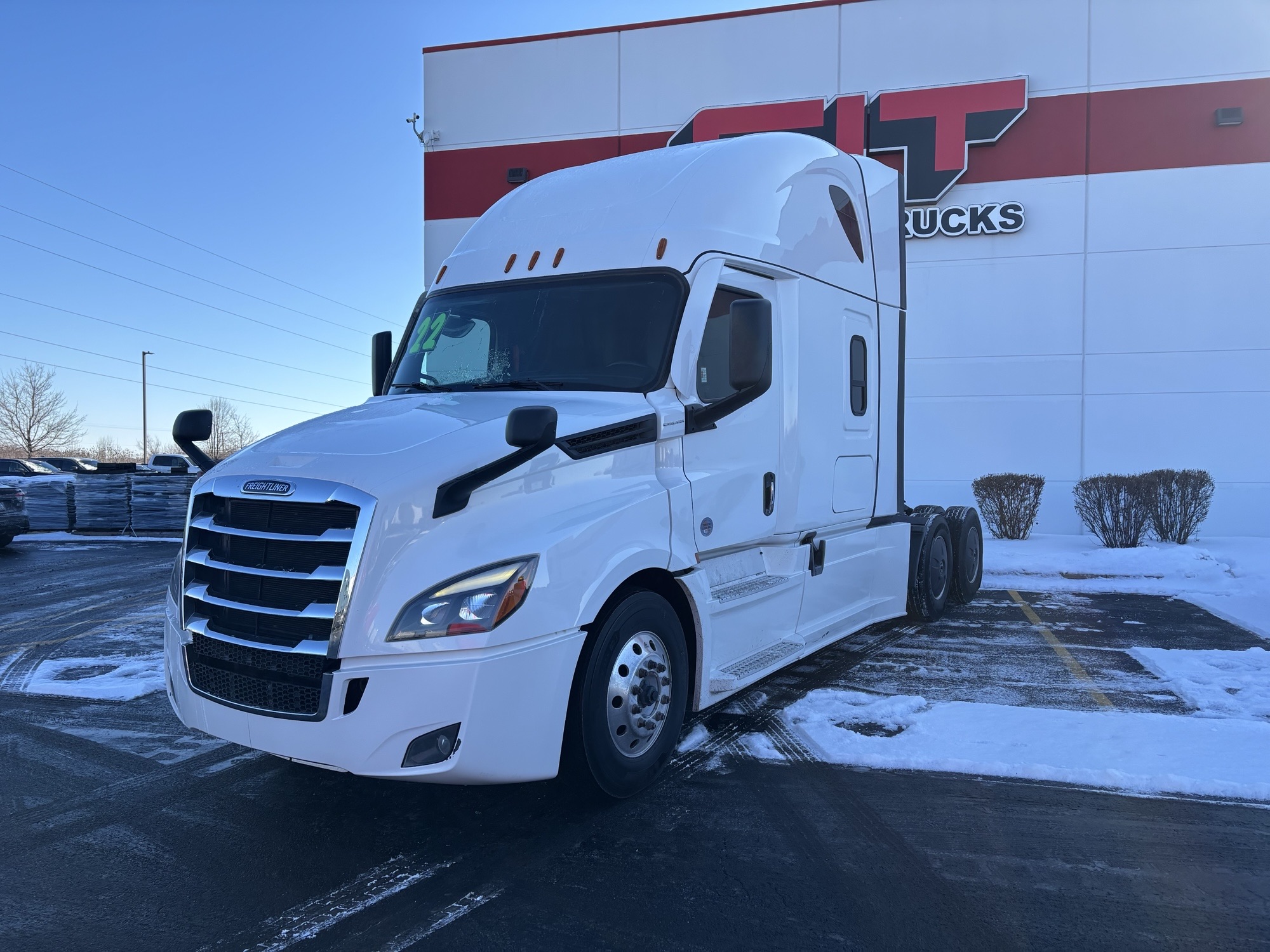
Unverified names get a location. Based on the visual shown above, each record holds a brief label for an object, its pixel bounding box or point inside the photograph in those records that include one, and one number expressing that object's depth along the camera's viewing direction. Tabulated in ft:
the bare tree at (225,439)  295.07
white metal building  51.39
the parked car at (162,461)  127.44
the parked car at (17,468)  104.83
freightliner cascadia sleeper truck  11.15
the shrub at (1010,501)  48.06
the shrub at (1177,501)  44.45
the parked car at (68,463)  144.56
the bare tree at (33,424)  224.74
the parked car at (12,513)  50.58
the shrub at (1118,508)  44.93
